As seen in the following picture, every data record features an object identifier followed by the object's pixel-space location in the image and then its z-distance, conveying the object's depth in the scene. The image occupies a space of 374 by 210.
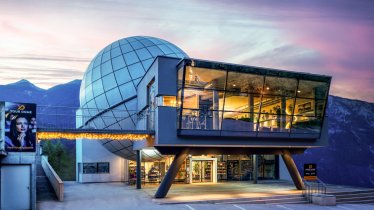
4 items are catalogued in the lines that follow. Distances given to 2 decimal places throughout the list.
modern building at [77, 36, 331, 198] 19.20
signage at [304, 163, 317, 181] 22.23
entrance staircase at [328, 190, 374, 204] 21.55
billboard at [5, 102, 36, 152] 15.81
